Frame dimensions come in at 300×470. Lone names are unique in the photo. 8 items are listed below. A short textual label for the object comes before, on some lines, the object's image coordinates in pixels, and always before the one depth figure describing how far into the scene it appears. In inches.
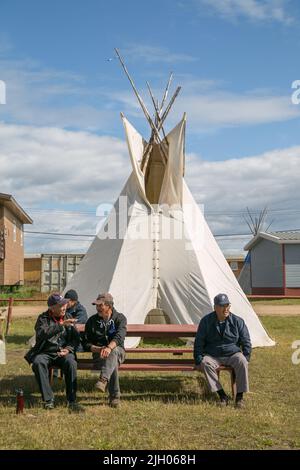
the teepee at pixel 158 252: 439.8
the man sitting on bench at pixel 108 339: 250.0
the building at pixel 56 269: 1211.9
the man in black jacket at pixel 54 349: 247.1
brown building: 1115.9
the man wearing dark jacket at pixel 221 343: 256.4
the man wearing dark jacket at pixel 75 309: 323.8
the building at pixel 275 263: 1190.9
